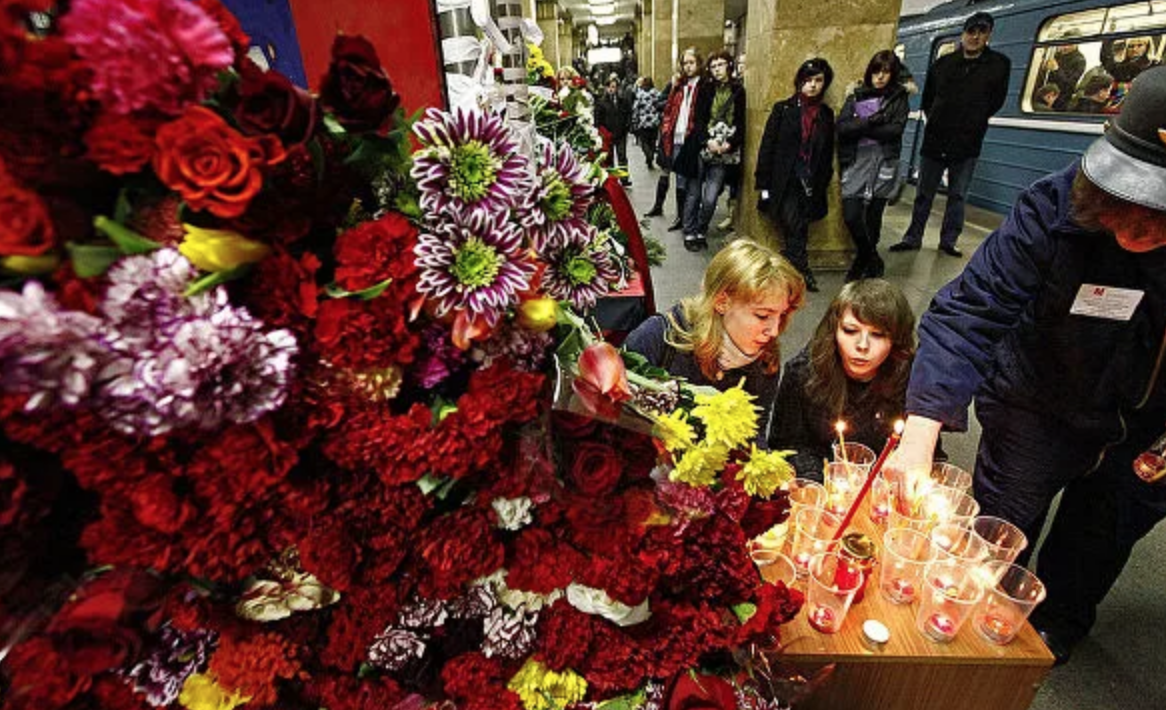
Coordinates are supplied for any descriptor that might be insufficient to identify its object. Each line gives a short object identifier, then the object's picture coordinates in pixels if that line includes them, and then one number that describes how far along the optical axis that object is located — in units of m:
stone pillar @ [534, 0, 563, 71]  15.39
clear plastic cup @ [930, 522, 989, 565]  1.33
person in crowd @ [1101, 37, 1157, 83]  5.25
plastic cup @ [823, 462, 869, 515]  1.54
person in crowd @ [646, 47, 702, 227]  6.23
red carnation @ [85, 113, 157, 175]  0.51
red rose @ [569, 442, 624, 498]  0.71
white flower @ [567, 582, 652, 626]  0.81
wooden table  1.20
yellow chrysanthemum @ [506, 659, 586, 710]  0.89
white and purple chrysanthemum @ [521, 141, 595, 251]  0.70
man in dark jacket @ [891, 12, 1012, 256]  5.18
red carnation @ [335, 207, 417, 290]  0.61
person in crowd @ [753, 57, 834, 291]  4.85
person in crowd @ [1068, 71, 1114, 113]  5.67
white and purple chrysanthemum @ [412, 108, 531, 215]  0.62
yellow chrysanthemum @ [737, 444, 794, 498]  0.86
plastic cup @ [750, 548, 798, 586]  1.33
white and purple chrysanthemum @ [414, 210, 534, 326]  0.62
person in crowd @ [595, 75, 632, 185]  9.87
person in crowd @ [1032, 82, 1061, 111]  6.37
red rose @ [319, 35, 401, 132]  0.57
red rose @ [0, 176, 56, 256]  0.49
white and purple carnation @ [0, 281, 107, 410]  0.45
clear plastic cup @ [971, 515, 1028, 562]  1.37
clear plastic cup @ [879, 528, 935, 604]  1.30
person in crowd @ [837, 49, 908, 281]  4.66
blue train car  5.40
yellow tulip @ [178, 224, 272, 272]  0.54
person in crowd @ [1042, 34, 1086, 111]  6.00
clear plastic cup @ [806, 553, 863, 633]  1.22
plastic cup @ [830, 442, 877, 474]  1.69
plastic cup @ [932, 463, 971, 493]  1.55
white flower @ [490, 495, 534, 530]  0.75
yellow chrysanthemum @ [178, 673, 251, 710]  0.78
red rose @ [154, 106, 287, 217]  0.52
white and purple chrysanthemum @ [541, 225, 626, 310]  0.74
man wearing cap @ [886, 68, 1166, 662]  1.31
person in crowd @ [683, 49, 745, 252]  5.82
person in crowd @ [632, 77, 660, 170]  9.57
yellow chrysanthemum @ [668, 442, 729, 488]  0.80
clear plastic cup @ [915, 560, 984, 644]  1.21
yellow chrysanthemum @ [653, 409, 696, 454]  0.78
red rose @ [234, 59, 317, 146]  0.55
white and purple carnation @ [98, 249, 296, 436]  0.52
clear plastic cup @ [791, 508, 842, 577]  1.31
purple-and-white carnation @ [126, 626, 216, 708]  0.76
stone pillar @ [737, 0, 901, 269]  4.81
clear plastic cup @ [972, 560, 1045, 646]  1.22
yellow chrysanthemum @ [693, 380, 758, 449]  0.79
